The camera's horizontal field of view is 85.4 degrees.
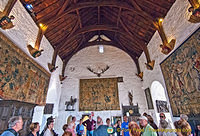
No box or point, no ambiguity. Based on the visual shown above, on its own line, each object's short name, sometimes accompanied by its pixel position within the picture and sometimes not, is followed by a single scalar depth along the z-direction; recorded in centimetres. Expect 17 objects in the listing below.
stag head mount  792
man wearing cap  172
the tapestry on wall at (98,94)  702
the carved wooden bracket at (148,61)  551
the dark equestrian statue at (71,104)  695
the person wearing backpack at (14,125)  165
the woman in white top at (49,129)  238
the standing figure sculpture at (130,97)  694
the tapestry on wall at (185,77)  300
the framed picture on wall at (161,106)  561
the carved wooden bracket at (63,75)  738
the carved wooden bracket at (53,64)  566
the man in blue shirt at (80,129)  382
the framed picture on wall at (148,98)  628
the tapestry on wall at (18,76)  288
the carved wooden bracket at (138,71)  724
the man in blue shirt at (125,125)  358
